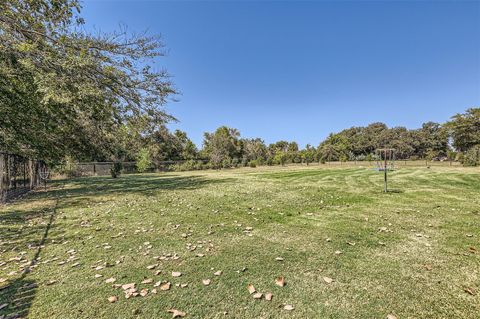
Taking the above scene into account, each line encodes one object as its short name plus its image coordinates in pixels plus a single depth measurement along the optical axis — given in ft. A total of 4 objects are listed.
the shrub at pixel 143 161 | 90.63
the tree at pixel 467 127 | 106.93
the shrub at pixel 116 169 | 63.21
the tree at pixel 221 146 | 117.10
